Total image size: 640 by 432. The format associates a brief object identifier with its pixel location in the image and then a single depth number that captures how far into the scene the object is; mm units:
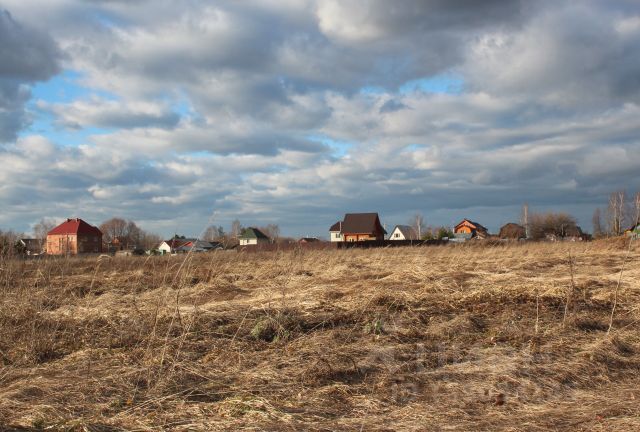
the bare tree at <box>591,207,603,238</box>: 66450
